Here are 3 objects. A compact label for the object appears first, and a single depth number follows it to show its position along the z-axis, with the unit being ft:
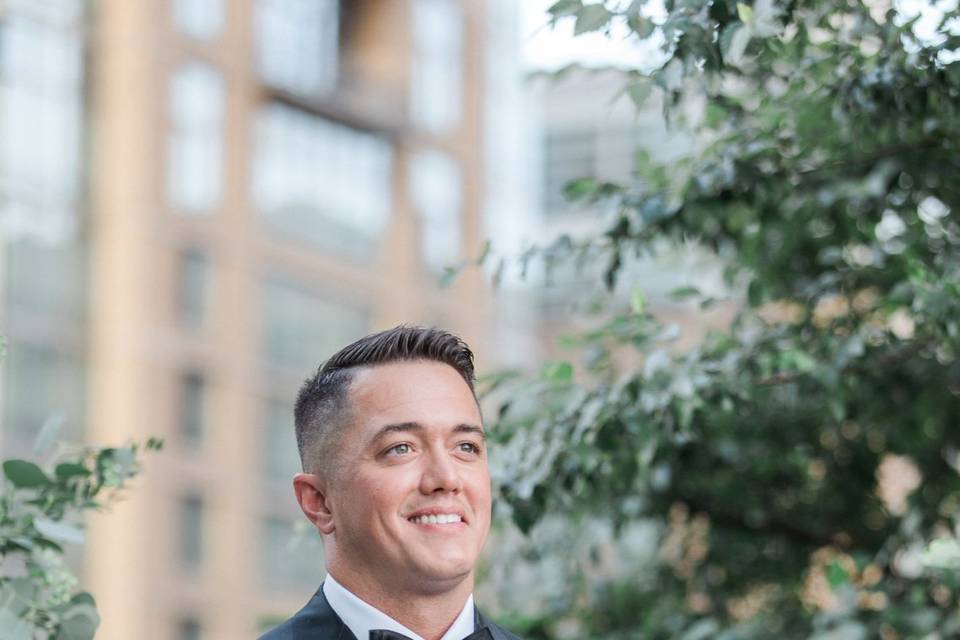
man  15.24
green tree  23.28
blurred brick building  153.24
